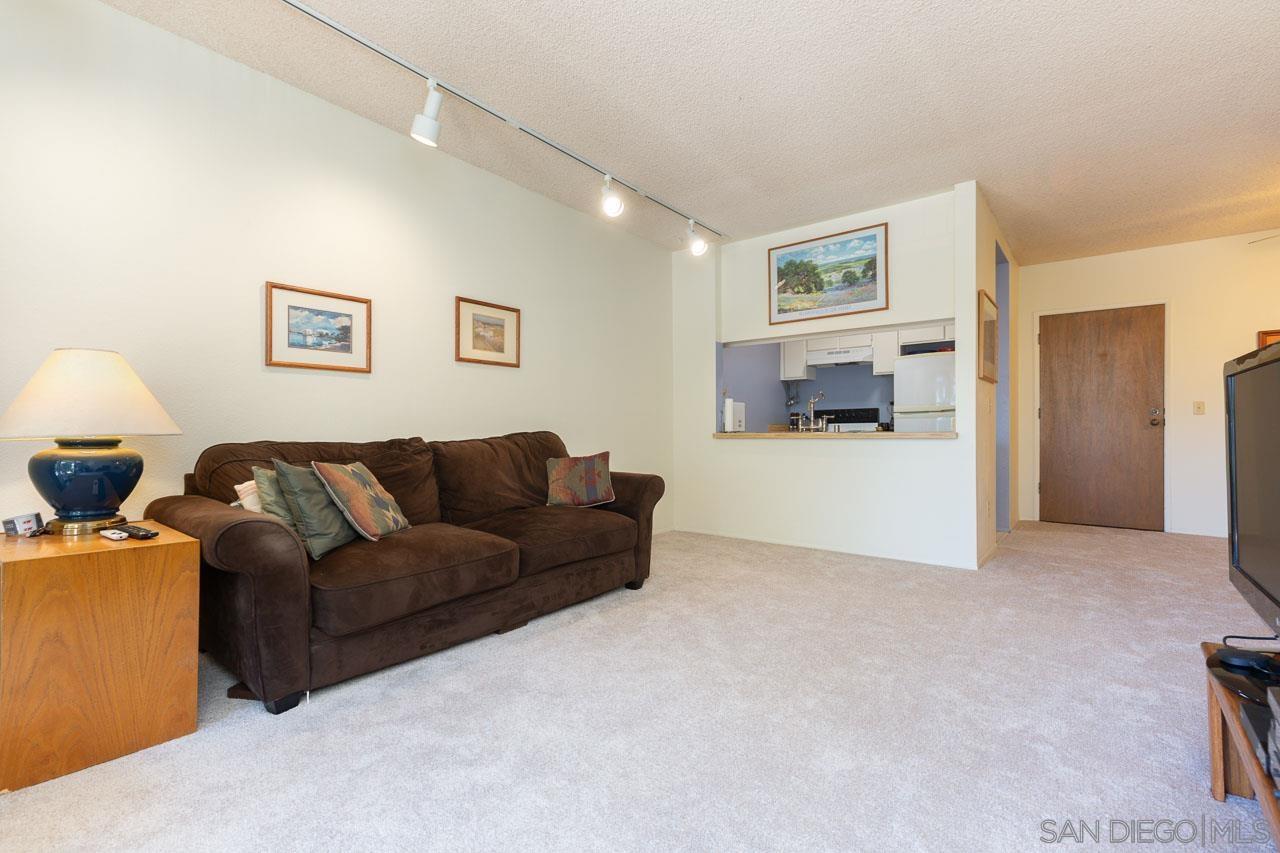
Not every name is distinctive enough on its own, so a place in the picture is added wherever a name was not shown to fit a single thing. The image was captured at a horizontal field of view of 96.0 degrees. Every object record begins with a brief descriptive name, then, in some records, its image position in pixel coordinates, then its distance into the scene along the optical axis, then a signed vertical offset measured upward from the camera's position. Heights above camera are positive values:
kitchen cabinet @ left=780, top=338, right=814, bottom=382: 6.40 +0.79
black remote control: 1.74 -0.31
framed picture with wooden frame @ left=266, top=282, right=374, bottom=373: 2.73 +0.51
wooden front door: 5.16 +0.14
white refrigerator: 4.43 +0.31
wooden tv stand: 1.27 -0.77
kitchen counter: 3.90 -0.03
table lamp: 1.72 +0.01
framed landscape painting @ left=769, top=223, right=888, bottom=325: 4.23 +1.21
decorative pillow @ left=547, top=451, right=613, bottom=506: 3.38 -0.30
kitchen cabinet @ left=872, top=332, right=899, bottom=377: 5.61 +0.80
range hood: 5.89 +0.80
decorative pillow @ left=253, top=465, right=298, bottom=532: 2.17 -0.25
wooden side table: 1.48 -0.60
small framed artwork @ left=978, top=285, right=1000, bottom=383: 3.87 +0.69
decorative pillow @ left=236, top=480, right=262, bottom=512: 2.19 -0.25
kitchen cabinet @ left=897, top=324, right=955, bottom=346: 5.01 +0.89
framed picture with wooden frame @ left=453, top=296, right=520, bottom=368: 3.55 +0.63
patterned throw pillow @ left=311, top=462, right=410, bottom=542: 2.32 -0.28
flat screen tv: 1.23 -0.10
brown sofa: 1.83 -0.51
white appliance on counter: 5.09 +0.15
